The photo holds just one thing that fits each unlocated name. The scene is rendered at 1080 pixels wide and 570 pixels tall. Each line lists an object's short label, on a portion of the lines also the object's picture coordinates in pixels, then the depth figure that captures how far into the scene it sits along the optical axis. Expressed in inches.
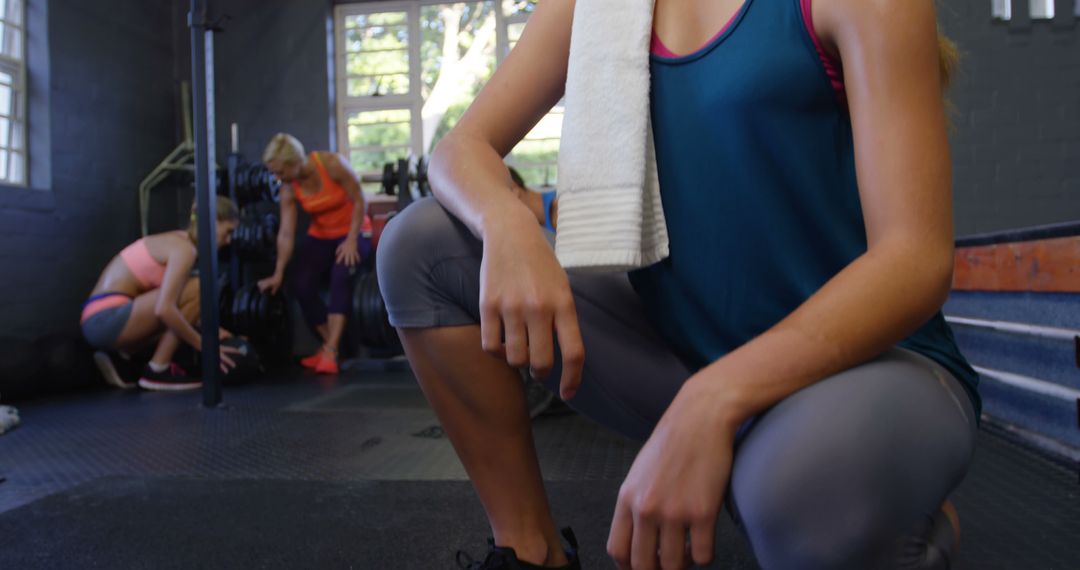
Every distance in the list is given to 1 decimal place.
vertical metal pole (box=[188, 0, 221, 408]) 100.8
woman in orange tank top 151.0
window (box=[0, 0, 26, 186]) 136.5
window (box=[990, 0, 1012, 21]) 146.6
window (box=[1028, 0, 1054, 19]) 146.0
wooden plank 59.7
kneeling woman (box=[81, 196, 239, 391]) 130.9
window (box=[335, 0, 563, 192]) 186.4
